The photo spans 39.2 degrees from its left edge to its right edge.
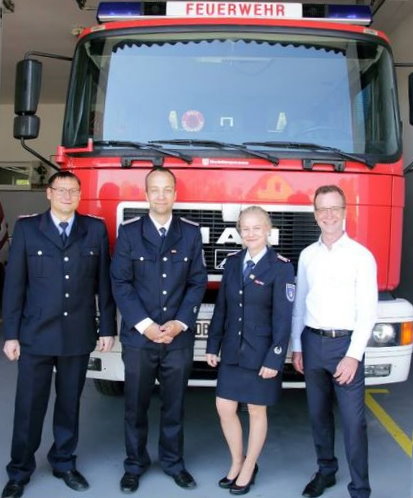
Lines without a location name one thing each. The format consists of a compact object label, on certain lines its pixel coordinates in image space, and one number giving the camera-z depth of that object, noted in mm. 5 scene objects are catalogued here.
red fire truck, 3406
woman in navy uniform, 2887
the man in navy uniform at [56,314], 2930
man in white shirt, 2773
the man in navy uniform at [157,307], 2936
